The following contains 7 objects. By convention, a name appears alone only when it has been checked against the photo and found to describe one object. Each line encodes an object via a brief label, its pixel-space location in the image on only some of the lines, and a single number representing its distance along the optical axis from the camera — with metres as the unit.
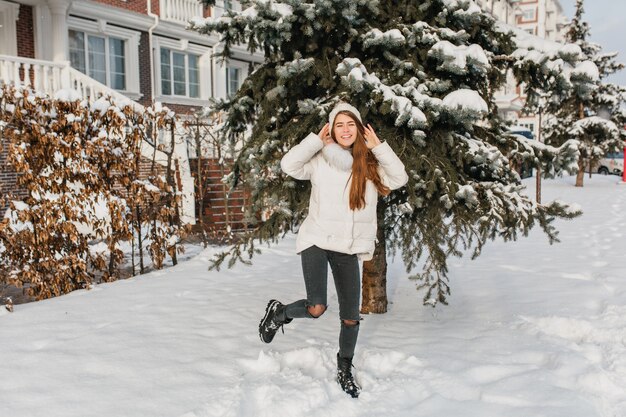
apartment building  40.42
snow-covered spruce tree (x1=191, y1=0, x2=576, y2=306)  4.19
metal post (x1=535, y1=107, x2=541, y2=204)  13.08
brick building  12.26
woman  3.55
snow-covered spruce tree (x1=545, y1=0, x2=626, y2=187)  24.47
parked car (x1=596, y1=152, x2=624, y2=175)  36.28
